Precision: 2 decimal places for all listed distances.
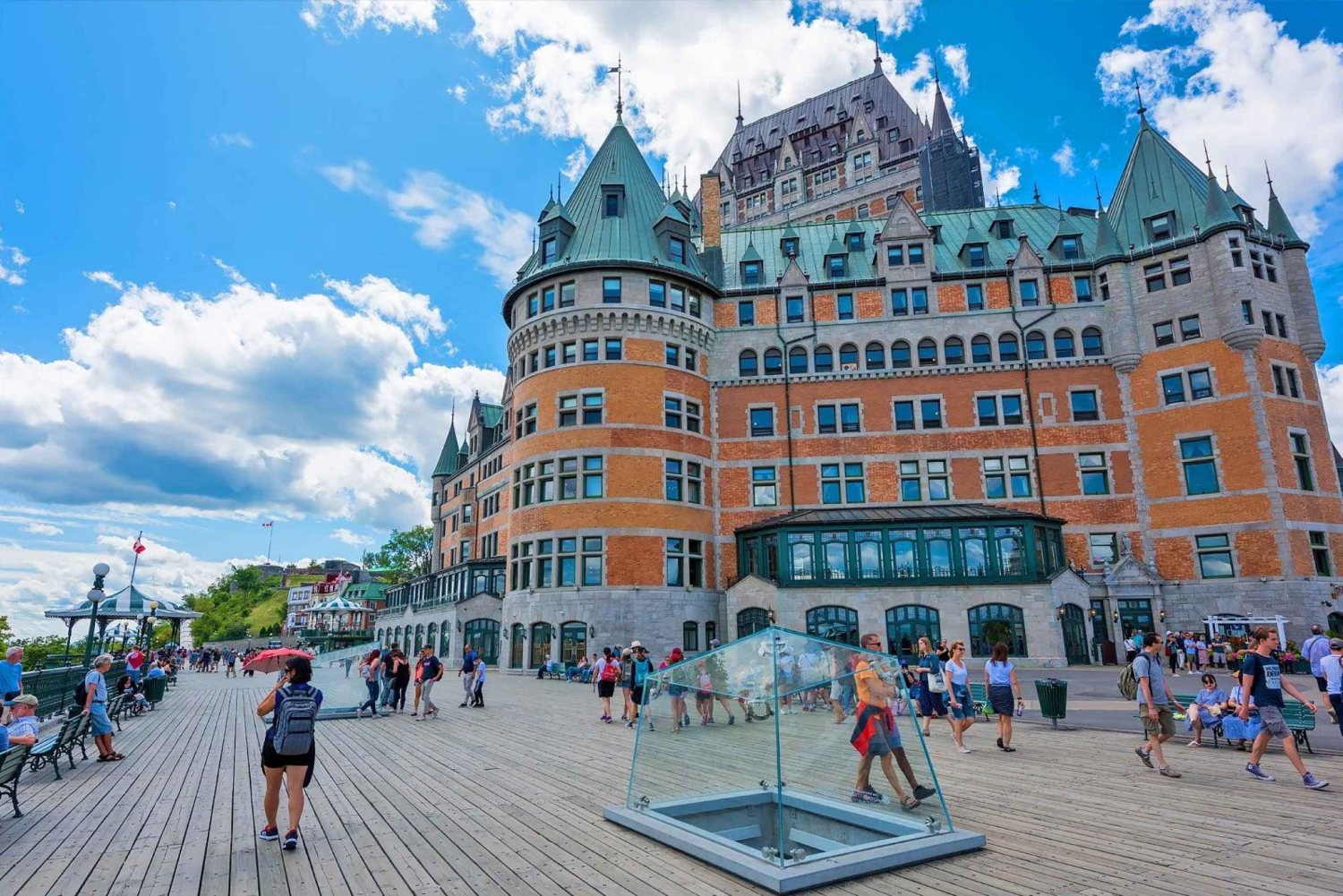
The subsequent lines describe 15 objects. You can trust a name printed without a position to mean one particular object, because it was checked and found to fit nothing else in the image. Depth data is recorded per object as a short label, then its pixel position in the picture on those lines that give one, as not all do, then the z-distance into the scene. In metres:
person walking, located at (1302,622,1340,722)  13.12
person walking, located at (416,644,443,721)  18.86
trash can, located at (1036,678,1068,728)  15.25
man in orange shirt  7.23
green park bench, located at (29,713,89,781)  11.02
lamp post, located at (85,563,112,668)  19.84
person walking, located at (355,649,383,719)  19.81
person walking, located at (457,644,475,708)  22.02
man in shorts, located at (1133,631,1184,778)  10.57
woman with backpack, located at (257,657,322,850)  7.41
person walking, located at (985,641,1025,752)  12.57
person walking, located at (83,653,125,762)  12.54
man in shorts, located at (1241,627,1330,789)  9.78
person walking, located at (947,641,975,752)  13.15
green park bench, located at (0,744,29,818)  8.38
